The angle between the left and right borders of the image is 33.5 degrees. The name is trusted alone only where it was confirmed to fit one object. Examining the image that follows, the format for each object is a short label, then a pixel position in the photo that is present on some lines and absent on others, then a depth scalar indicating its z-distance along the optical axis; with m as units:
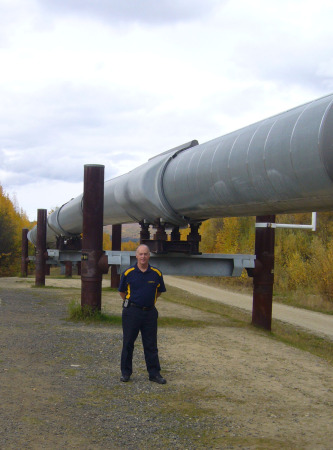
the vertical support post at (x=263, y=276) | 10.89
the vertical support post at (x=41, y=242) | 20.44
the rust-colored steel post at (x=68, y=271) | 30.66
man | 6.14
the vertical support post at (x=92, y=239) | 10.80
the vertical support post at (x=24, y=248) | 30.47
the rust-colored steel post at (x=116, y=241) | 18.30
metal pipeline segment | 5.89
